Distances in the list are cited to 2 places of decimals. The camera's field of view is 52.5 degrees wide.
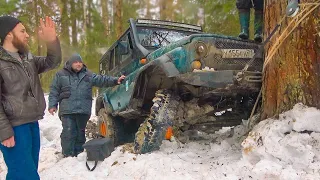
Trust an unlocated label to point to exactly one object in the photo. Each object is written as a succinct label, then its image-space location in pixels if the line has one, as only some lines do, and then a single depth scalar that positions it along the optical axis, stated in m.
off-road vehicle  3.63
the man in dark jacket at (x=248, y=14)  4.51
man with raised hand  2.73
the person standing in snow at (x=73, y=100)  5.34
